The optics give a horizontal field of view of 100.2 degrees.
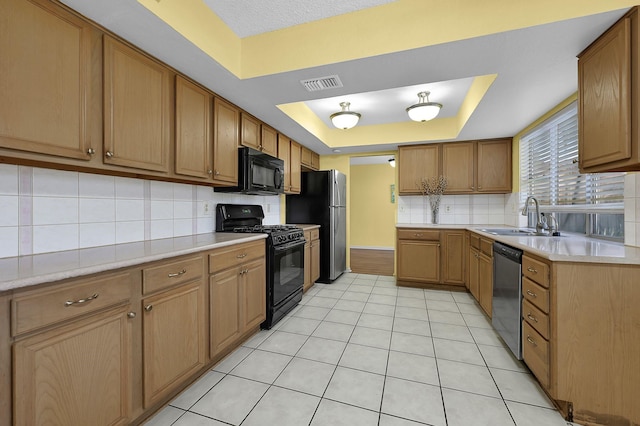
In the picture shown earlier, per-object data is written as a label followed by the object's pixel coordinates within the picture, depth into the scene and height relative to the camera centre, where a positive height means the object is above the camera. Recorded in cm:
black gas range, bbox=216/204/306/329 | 258 -44
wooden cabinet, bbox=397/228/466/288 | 371 -63
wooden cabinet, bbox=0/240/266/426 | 95 -60
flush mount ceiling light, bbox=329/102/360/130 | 316 +113
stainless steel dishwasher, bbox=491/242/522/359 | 194 -66
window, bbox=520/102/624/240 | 210 +27
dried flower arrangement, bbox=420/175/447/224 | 410 +35
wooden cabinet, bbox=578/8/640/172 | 142 +66
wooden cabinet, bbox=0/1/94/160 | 115 +62
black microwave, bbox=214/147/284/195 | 267 +42
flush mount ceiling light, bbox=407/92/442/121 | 283 +110
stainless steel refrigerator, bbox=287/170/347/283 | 413 +2
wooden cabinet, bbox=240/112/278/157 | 279 +88
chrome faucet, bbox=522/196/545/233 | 257 -11
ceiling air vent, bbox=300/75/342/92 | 210 +106
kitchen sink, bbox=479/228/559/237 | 255 -21
